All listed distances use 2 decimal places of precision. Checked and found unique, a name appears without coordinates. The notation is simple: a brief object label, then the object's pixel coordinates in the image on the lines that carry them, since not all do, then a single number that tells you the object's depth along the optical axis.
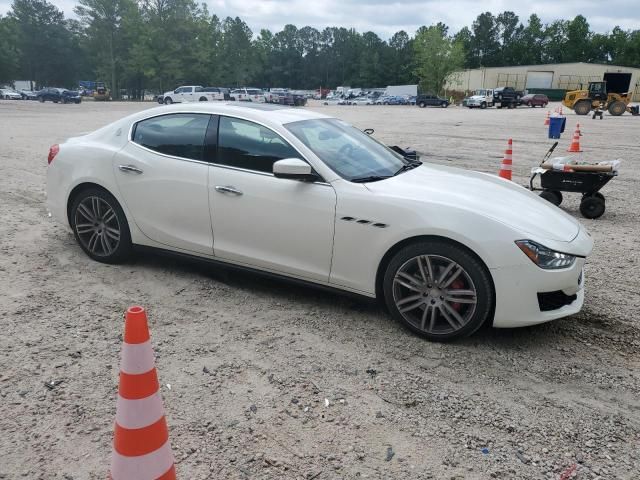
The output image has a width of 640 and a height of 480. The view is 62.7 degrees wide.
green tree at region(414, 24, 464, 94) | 89.81
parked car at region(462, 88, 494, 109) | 54.06
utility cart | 7.14
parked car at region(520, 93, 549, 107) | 53.88
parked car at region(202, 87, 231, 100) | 53.59
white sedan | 3.45
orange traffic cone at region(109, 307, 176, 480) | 1.98
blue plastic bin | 17.66
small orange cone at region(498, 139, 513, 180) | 8.42
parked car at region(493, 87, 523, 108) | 53.22
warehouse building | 84.12
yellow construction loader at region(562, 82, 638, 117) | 35.09
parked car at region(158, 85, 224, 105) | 52.84
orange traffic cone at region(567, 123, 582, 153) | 14.79
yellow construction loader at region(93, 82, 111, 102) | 71.06
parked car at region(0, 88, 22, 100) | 64.50
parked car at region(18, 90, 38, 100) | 62.58
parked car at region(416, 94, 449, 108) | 60.56
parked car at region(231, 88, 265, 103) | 59.31
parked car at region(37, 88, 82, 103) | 53.53
